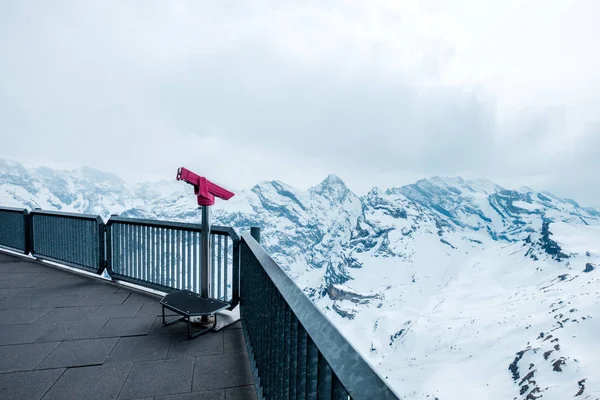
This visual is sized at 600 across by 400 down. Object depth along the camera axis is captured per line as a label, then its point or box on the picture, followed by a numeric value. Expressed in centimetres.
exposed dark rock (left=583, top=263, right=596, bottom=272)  17056
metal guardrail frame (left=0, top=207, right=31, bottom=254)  744
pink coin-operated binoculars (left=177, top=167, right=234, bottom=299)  405
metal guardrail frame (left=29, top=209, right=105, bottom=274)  585
